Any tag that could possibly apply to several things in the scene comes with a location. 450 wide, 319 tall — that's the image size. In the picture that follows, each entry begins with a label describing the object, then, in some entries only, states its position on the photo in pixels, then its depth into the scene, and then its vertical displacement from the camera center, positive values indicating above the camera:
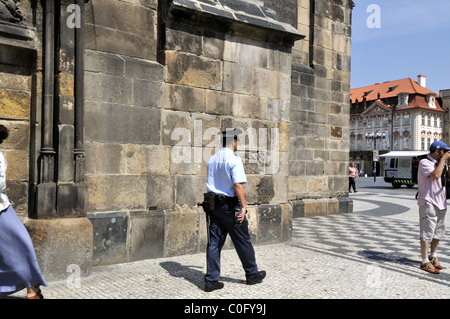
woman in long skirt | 3.87 -0.81
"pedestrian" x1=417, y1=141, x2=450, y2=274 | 5.80 -0.51
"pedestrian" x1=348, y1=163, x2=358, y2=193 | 21.41 -0.57
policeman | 4.71 -0.53
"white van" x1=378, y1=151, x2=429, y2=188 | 29.70 -0.37
